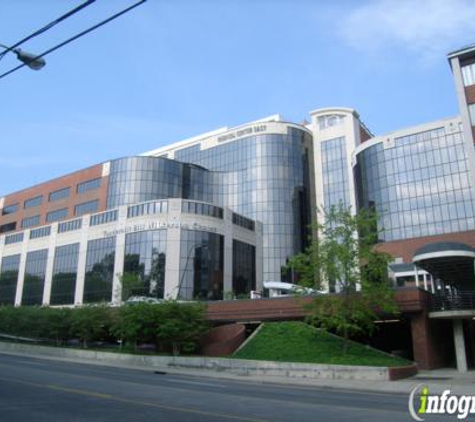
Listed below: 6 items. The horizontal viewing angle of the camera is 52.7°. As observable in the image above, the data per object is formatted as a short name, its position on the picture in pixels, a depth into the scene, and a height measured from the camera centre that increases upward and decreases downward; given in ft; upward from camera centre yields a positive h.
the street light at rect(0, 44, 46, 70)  32.17 +18.29
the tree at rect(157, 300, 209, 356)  116.15 +3.23
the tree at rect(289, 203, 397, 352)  99.47 +13.93
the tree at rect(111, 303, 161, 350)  119.96 +4.45
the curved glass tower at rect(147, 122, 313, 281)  262.06 +87.80
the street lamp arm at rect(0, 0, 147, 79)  27.30 +18.09
